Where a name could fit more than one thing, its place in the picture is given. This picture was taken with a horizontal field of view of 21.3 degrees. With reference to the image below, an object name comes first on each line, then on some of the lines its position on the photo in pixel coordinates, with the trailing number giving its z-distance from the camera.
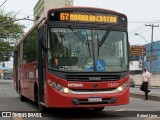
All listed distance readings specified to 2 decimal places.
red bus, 12.42
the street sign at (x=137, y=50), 71.31
